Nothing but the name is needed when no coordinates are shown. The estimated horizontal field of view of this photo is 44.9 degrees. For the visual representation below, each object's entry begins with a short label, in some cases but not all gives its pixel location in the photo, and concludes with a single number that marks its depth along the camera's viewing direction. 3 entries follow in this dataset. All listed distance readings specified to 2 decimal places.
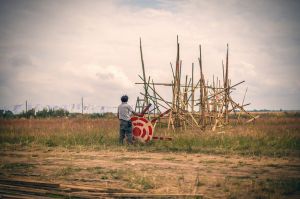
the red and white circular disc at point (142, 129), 12.56
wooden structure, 16.34
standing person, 12.40
